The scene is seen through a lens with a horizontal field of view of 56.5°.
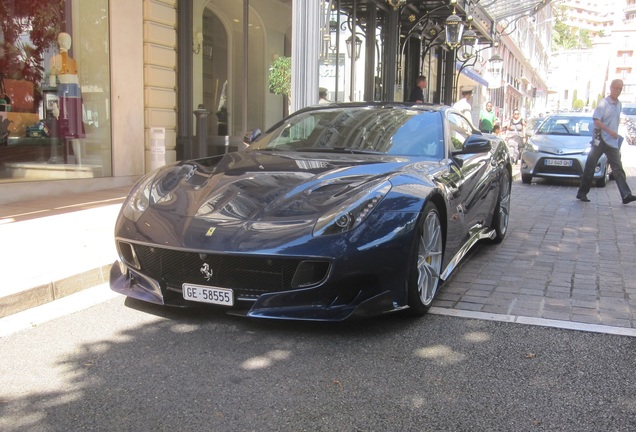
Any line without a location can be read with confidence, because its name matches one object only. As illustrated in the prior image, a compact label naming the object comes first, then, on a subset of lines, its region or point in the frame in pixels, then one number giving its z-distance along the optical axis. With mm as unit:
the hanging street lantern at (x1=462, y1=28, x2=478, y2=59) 18469
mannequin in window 8922
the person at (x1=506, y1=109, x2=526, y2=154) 19495
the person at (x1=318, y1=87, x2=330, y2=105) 10570
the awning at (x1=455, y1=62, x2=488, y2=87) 24855
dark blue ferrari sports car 3250
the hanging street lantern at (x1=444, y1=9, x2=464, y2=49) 15281
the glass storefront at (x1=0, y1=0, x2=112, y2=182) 8469
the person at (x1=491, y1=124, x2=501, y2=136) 18316
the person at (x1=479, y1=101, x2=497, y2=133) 15203
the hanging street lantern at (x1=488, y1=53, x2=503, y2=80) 35156
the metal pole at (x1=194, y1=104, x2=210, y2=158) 10945
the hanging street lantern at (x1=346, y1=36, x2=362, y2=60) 14992
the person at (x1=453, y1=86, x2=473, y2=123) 11984
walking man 9383
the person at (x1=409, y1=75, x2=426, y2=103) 12945
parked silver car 12414
